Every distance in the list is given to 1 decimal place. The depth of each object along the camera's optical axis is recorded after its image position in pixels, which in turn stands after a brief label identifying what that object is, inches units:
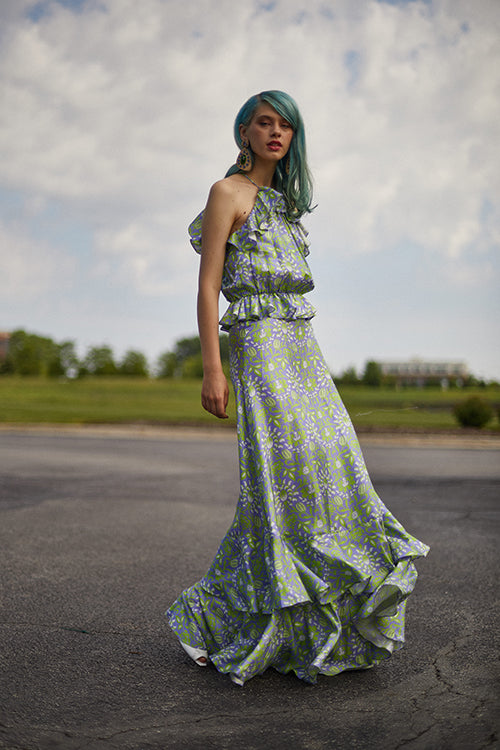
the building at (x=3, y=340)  4938.5
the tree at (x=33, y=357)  2081.7
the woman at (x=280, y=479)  100.5
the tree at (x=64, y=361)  1929.1
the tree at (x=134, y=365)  2138.4
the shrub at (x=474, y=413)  753.6
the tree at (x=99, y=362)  2079.2
